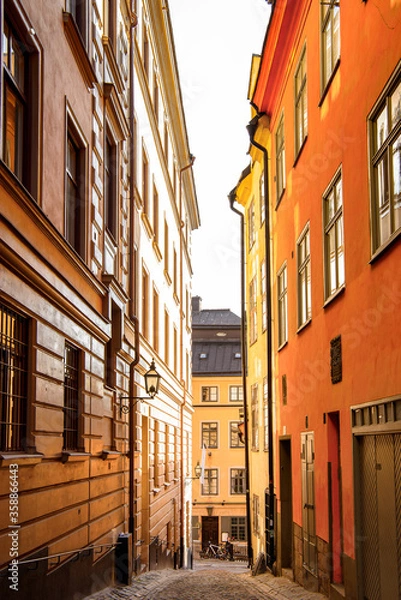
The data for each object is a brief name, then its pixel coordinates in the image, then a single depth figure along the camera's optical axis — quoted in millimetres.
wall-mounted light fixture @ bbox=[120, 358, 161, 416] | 14891
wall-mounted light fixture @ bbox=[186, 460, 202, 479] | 44788
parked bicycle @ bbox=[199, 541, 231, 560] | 43500
